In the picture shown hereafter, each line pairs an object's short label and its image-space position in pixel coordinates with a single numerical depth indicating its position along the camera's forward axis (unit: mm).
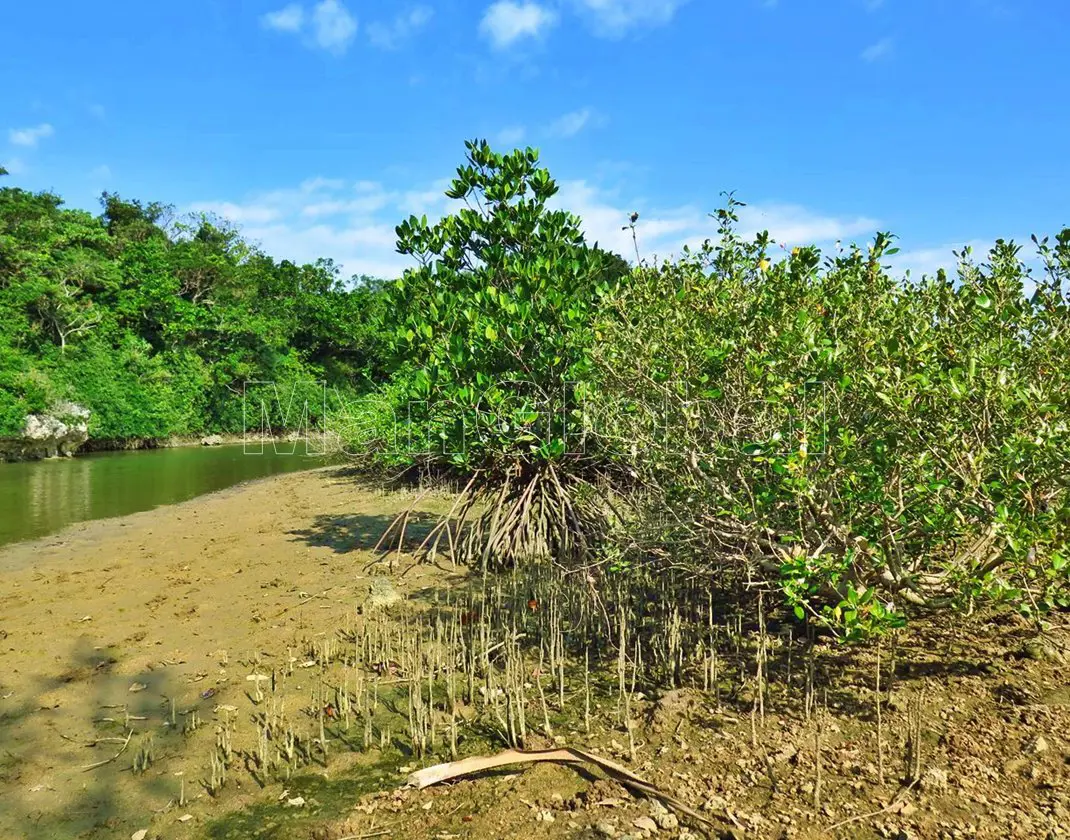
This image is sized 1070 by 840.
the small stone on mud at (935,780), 3438
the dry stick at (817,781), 3371
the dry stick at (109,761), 4387
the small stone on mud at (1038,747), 3631
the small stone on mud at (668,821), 3348
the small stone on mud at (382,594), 7395
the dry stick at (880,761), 3562
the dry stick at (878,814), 3234
